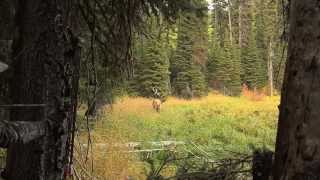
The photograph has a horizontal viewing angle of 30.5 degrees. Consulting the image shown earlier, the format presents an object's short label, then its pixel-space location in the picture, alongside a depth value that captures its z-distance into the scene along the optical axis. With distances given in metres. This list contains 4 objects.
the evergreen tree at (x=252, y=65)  52.88
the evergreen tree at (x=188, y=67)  46.62
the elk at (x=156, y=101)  34.66
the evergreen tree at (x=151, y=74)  40.19
